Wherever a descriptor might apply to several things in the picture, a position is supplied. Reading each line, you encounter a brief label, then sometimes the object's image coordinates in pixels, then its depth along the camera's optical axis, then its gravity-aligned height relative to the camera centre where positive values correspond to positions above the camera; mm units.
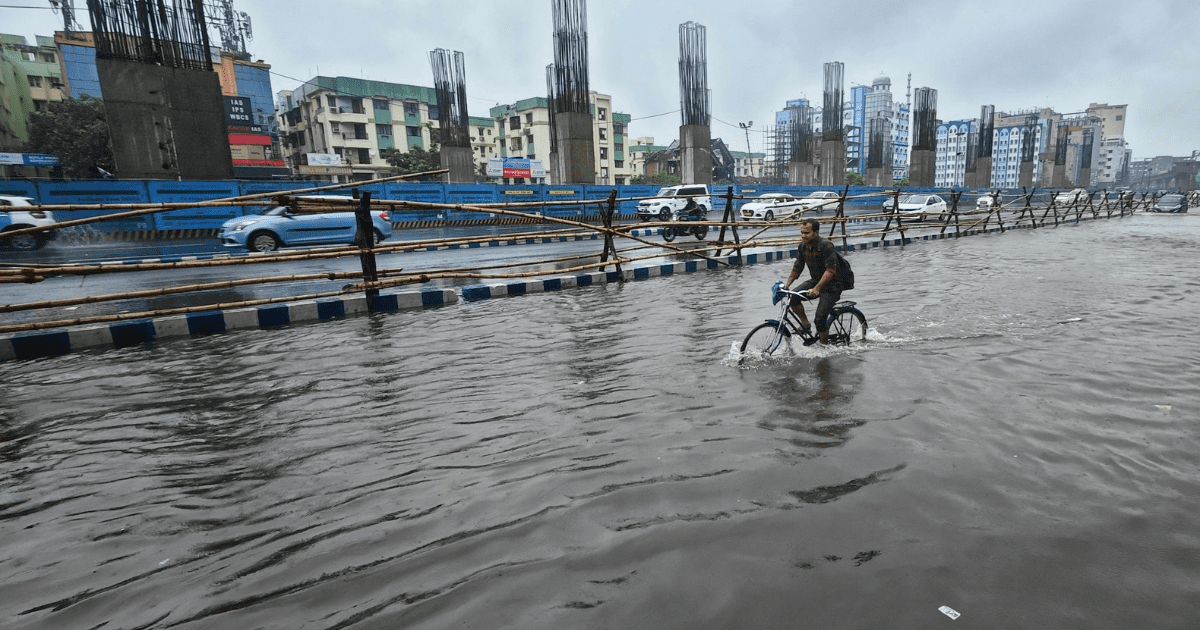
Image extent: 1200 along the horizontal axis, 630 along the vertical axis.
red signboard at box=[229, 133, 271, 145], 40719 +6232
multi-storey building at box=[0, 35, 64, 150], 39656 +11769
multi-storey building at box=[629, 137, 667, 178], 71069 +6625
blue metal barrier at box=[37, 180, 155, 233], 16141 +1227
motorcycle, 18656 -671
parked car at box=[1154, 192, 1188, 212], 39062 -1408
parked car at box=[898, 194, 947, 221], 28172 -421
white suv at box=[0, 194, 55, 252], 14227 +490
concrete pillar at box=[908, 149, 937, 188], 47844 +2145
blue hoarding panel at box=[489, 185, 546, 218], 24281 +895
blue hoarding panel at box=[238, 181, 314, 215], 18062 +1314
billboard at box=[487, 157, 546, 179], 39594 +3306
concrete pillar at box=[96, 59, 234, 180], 16562 +3266
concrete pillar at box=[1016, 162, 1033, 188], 61438 +1606
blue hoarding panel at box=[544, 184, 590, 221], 24047 +700
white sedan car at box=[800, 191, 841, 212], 26238 +185
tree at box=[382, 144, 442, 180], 47844 +5005
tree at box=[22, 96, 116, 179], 34875 +6065
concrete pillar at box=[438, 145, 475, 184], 29438 +2784
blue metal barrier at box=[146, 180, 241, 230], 16812 +1014
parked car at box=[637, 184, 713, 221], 22472 +139
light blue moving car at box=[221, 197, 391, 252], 14016 -30
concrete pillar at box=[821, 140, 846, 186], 42562 +2645
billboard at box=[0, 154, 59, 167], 29891 +4190
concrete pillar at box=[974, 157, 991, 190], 55291 +1777
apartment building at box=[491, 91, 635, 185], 59750 +8314
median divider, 6219 -1062
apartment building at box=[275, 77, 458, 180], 49719 +8836
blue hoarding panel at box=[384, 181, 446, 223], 21906 +930
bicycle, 5184 -1140
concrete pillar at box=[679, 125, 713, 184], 31125 +2746
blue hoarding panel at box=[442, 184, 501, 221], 22983 +922
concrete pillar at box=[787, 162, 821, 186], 49375 +2331
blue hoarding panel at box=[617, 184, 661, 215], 26312 +805
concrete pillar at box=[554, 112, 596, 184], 26859 +2999
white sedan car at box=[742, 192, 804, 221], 26562 -238
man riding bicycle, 5441 -655
